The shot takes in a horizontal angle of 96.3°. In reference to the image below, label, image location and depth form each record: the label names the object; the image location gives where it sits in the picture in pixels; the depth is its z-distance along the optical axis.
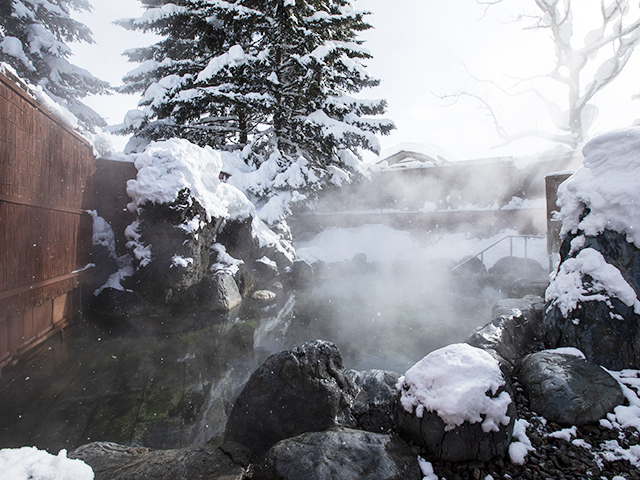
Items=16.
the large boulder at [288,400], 2.64
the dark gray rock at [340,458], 1.89
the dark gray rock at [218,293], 6.43
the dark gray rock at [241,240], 8.18
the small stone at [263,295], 7.73
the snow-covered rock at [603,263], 2.87
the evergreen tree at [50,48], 10.50
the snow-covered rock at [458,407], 2.02
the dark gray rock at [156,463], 2.08
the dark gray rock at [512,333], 3.49
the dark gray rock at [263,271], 8.79
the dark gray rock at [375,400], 2.71
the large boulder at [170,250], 5.93
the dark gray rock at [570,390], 2.28
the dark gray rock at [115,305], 5.80
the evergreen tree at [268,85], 8.98
